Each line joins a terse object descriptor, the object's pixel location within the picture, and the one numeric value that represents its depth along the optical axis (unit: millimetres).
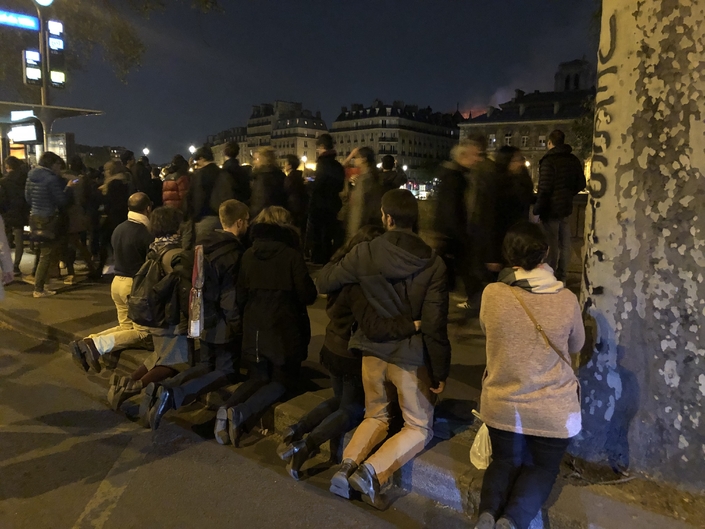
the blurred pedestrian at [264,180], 7992
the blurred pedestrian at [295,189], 8711
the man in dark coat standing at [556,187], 6836
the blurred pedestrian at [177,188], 8617
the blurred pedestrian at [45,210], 8680
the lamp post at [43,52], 10961
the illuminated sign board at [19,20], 12041
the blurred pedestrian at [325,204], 8086
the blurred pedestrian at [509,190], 5871
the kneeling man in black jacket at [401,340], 3727
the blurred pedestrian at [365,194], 6875
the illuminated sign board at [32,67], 11688
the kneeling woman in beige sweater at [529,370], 3162
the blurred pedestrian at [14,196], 9797
